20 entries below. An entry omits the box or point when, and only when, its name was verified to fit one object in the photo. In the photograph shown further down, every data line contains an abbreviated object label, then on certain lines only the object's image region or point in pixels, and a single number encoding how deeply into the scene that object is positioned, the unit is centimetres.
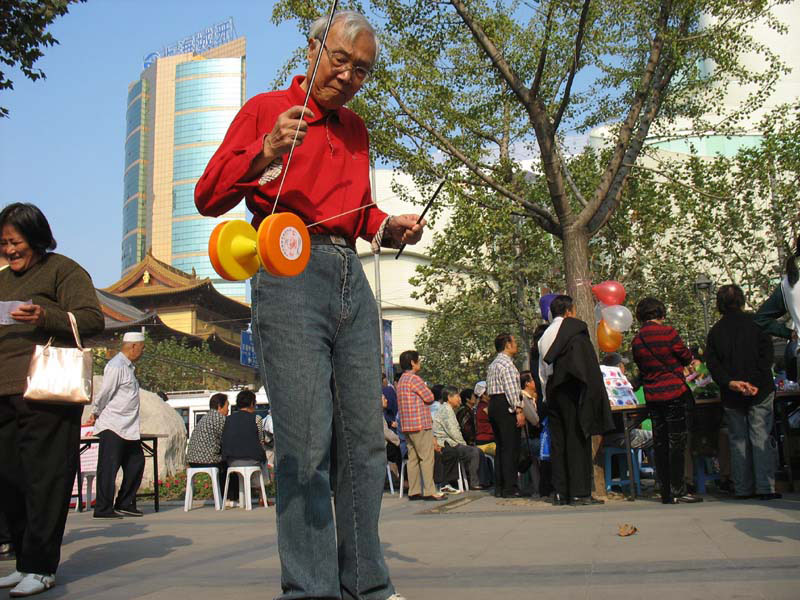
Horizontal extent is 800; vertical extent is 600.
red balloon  1251
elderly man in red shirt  278
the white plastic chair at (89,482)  1209
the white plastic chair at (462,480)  1269
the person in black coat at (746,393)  782
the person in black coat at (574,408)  804
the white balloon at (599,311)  1230
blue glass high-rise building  13675
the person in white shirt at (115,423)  962
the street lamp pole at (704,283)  2430
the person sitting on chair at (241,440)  1088
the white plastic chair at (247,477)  1085
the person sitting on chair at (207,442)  1129
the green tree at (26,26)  912
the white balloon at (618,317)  1162
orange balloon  1166
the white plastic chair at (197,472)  1109
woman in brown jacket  421
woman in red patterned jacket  792
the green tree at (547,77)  1133
